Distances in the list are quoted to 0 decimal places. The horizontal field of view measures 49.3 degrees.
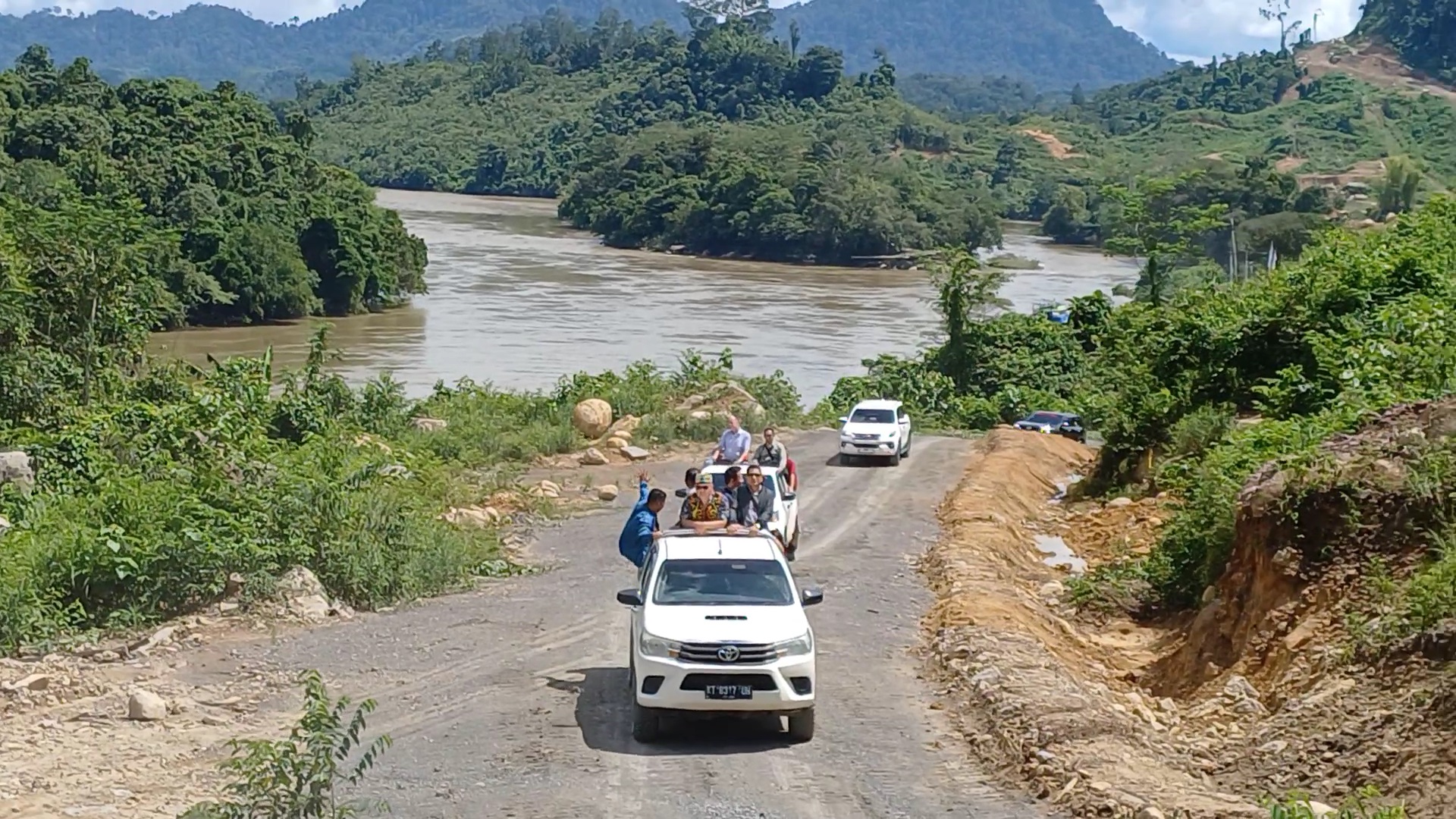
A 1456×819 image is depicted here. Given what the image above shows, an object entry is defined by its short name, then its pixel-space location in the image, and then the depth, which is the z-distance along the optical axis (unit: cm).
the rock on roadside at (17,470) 1970
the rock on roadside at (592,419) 3200
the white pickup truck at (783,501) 1712
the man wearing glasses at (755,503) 1453
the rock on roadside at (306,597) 1531
